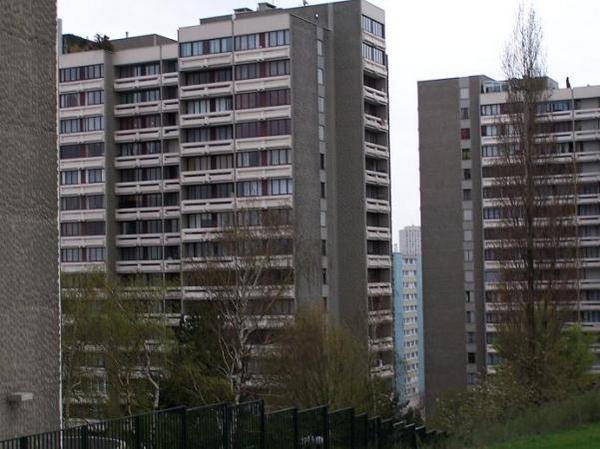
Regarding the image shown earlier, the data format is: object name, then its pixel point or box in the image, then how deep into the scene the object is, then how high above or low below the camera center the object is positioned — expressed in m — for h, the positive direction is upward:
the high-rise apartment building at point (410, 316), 156.00 -3.26
